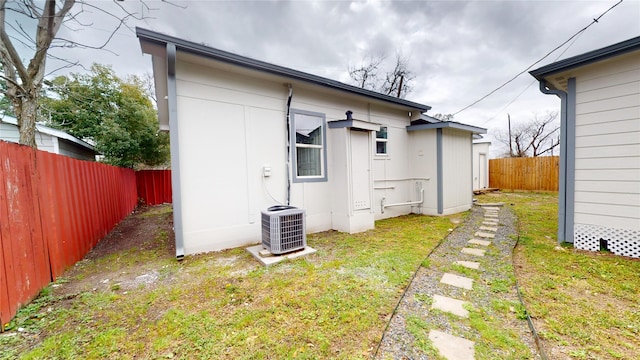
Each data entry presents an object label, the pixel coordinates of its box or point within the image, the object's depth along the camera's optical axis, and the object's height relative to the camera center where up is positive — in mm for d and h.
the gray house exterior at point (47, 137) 6758 +1357
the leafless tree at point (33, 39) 3836 +2435
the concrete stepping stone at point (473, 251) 3746 -1397
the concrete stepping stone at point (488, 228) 5146 -1401
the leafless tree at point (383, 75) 15578 +6506
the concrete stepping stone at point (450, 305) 2197 -1371
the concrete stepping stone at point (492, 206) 7691 -1397
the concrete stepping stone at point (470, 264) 3222 -1391
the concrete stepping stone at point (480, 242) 4230 -1401
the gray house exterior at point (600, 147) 3412 +234
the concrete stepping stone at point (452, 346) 1655 -1342
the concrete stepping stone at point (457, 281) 2719 -1382
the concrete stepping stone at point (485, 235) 4629 -1402
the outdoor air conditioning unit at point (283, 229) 3691 -938
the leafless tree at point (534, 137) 19938 +2486
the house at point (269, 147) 3799 +505
